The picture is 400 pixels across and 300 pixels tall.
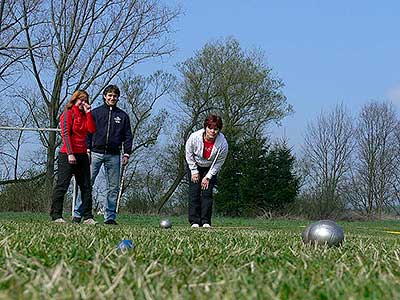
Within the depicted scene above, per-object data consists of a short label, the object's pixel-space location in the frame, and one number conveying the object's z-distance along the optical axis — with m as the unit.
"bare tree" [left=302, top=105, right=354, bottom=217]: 35.50
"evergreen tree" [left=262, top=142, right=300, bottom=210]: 34.56
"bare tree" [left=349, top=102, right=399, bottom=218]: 40.73
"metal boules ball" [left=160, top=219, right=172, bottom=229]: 9.40
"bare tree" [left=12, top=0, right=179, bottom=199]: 28.77
